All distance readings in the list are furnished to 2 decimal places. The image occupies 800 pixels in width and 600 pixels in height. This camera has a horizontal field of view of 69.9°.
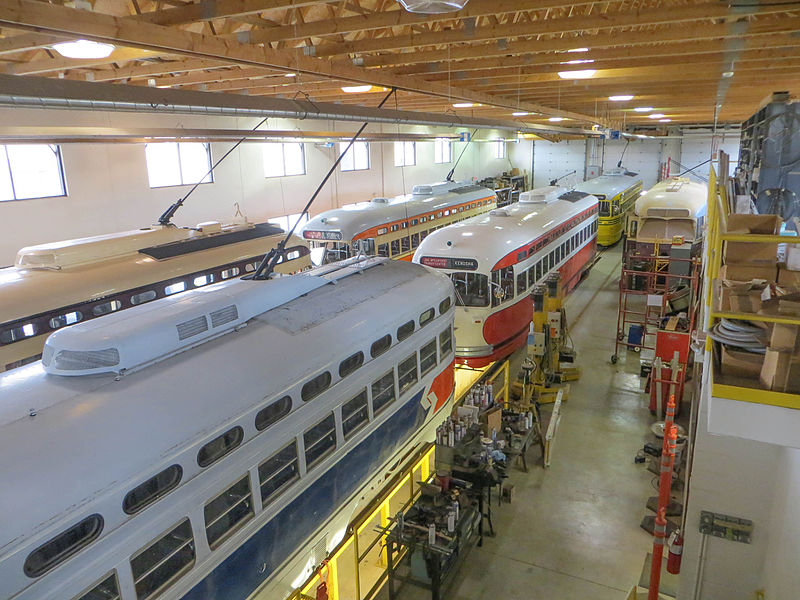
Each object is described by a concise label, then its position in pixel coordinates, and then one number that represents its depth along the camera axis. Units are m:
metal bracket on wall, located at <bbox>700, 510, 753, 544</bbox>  5.82
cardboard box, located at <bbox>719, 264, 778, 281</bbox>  4.43
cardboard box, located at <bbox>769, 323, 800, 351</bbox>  3.43
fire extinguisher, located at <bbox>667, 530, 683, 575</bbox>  6.36
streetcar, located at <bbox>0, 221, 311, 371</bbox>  7.93
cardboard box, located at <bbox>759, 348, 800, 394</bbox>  3.46
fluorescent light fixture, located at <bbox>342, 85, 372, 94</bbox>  12.01
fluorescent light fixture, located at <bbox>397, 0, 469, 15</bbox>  3.83
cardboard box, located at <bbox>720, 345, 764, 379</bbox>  3.68
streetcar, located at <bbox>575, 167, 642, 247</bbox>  23.67
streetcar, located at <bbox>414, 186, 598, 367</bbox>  11.39
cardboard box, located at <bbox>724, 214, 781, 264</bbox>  4.35
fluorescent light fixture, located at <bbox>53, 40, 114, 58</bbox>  6.37
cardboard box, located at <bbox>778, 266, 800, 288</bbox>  4.37
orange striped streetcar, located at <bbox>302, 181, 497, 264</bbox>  15.20
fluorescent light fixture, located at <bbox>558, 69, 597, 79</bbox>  9.71
